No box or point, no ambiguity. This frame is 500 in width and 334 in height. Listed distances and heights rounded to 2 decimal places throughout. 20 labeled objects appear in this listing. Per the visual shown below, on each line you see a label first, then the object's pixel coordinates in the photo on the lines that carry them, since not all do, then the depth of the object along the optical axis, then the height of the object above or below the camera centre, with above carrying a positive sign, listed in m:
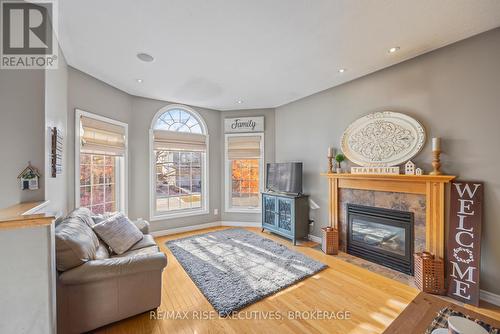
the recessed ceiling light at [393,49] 2.31 +1.35
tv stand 3.63 -0.86
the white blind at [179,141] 4.03 +0.59
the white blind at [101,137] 2.93 +0.51
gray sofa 1.61 -0.95
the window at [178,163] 4.08 +0.13
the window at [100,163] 2.92 +0.12
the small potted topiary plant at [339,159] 3.25 +0.15
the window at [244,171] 4.63 -0.04
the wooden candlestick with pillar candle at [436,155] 2.28 +0.14
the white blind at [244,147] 4.62 +0.50
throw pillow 2.28 -0.72
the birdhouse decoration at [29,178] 1.64 -0.06
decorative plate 2.56 +0.39
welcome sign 2.05 -0.76
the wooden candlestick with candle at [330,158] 3.35 +0.17
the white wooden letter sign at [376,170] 2.67 -0.03
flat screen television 3.75 -0.16
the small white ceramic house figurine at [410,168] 2.52 +0.00
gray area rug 2.20 -1.31
